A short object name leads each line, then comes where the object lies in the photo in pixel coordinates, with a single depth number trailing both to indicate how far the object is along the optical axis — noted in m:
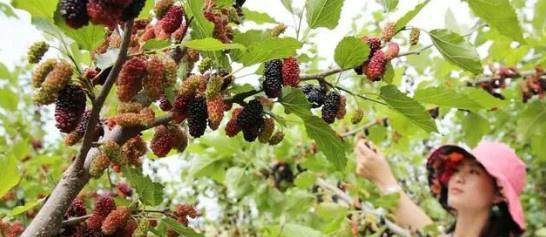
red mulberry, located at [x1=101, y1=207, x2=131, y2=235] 0.66
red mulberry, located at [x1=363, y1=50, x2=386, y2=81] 0.79
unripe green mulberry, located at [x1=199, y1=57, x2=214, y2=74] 0.70
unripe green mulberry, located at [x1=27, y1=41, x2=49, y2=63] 0.62
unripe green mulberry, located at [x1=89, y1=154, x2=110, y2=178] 0.64
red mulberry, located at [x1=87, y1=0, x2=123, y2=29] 0.49
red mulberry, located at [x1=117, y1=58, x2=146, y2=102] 0.57
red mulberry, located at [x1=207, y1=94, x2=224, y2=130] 0.66
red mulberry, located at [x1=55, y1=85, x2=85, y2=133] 0.59
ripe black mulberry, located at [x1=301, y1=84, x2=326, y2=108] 0.82
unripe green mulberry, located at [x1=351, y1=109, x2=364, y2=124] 0.90
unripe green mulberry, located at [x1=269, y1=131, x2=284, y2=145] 0.84
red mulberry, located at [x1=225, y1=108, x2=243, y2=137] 0.77
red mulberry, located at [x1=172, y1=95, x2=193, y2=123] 0.69
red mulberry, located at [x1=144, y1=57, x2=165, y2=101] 0.59
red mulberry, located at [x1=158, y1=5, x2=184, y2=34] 0.71
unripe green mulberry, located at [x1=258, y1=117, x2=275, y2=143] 0.79
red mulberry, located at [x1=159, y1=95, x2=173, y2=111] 0.73
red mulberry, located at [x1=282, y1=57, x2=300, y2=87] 0.74
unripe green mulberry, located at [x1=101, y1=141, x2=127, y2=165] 0.64
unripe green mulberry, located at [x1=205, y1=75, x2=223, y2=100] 0.67
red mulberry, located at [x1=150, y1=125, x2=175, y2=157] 0.76
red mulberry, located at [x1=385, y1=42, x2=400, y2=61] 0.80
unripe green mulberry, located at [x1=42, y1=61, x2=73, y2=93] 0.56
